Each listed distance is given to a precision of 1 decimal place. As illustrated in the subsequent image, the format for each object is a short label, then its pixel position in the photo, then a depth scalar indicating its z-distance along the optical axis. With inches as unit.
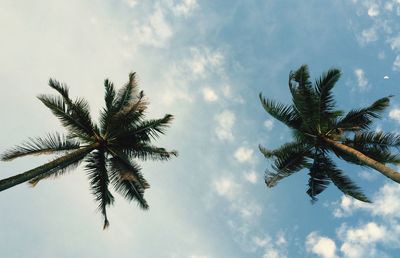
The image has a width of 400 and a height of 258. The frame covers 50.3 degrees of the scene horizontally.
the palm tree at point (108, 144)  710.5
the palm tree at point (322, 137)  718.5
